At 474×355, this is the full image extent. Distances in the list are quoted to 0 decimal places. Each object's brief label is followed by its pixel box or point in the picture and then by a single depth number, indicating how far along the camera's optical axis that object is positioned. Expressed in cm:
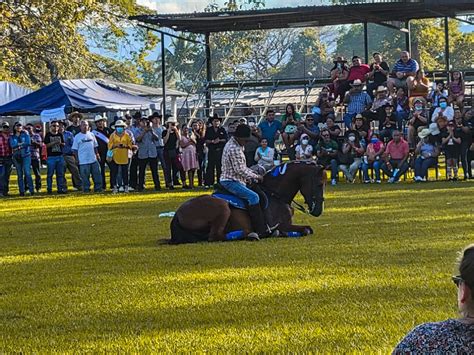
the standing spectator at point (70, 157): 2938
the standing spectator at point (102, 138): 2966
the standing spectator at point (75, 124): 3124
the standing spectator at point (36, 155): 2964
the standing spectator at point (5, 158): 2861
